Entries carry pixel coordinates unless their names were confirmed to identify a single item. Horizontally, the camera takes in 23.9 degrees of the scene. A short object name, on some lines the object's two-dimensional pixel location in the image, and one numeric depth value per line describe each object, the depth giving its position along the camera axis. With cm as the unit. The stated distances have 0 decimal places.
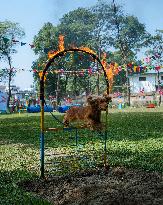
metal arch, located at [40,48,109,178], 669
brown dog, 705
